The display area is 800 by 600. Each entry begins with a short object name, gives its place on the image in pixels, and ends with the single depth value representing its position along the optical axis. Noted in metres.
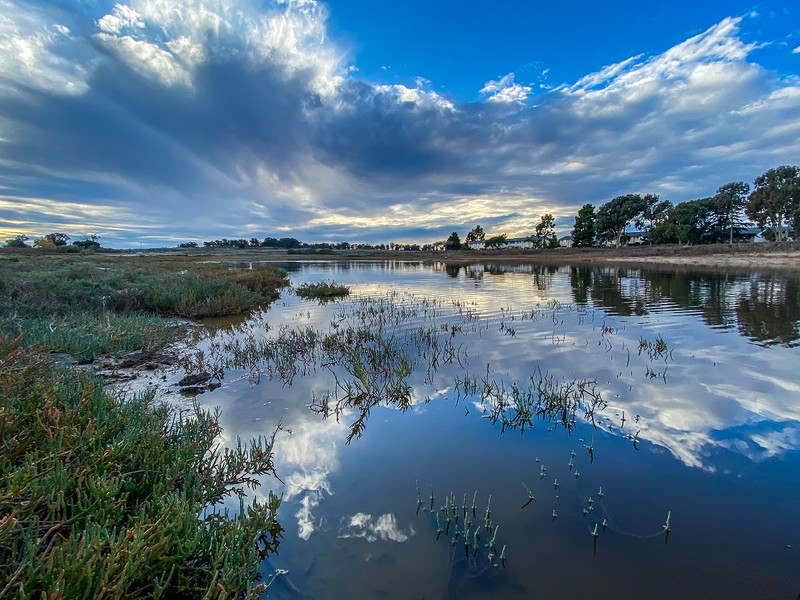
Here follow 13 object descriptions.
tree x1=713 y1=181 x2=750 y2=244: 79.25
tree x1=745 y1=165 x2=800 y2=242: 65.25
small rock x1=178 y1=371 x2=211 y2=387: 8.62
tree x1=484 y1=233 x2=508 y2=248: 153.95
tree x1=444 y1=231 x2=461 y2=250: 155.50
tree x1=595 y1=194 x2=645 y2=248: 91.62
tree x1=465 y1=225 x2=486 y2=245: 156.62
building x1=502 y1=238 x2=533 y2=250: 150.23
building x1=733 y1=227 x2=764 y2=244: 87.22
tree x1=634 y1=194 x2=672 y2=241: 92.88
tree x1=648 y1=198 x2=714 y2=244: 80.25
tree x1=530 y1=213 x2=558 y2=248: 129.75
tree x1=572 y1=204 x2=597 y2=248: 104.06
